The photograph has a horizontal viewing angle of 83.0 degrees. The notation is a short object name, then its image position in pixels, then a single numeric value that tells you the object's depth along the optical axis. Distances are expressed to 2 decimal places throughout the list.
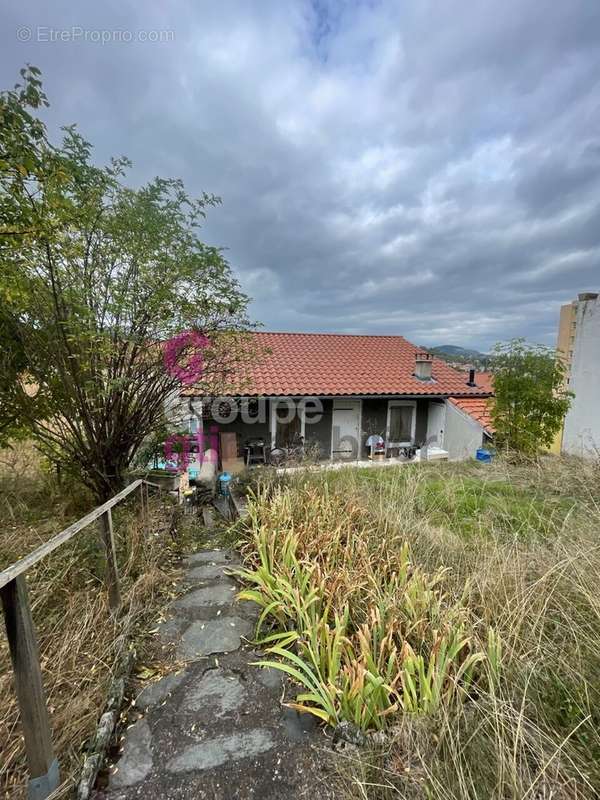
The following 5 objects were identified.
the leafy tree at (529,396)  9.30
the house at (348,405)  9.70
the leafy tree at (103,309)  3.16
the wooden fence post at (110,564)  2.51
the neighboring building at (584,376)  10.45
